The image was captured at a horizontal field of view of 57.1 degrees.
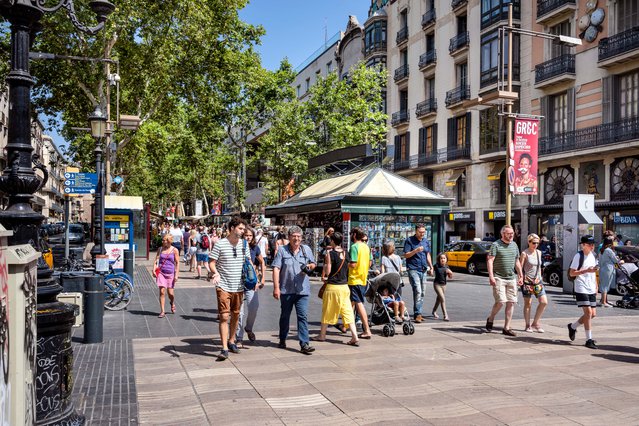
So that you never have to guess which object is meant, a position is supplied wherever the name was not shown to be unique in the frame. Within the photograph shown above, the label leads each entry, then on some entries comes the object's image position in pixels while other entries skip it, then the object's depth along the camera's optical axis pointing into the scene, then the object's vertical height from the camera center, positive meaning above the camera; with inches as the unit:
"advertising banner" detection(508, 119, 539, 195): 660.1 +77.0
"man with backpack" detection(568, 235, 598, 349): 338.0 -32.0
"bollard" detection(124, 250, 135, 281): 633.0 -39.1
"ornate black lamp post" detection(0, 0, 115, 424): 178.9 +3.3
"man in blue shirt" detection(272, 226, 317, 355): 318.7 -29.6
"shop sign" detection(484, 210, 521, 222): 1284.4 +29.9
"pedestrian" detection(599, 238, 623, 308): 543.5 -36.8
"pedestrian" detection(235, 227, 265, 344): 332.2 -49.5
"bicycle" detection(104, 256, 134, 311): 469.7 -54.0
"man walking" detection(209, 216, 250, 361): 301.1 -25.7
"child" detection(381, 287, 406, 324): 377.1 -49.2
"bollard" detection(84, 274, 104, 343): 331.3 -50.4
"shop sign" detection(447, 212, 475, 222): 1446.9 +28.0
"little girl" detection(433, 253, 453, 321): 436.5 -37.8
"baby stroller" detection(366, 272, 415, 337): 370.0 -46.3
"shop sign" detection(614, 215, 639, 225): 1007.0 +16.9
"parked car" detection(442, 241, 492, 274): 925.2 -44.2
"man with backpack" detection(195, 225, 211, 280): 768.9 -33.1
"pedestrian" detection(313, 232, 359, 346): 332.5 -36.5
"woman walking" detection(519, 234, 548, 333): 382.3 -33.2
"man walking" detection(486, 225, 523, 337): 376.2 -28.7
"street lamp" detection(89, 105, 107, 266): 565.0 +58.4
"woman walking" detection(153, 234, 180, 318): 442.3 -32.1
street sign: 657.0 +48.0
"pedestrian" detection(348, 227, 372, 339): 350.6 -26.8
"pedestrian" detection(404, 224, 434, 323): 420.2 -26.3
